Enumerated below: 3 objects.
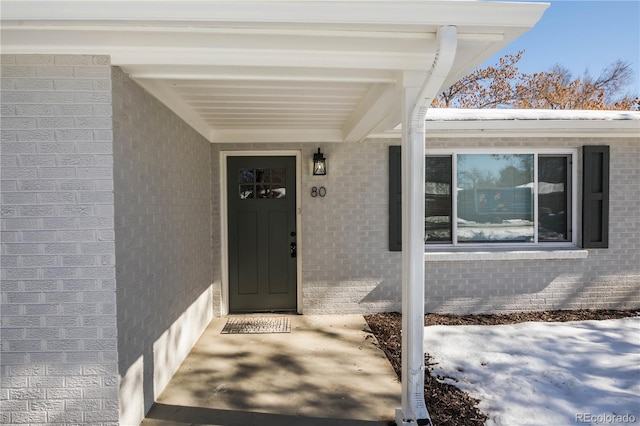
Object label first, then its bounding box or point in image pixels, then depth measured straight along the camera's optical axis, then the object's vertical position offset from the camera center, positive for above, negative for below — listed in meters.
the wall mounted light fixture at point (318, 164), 4.44 +0.47
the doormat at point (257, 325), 4.10 -1.43
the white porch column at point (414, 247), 2.34 -0.29
